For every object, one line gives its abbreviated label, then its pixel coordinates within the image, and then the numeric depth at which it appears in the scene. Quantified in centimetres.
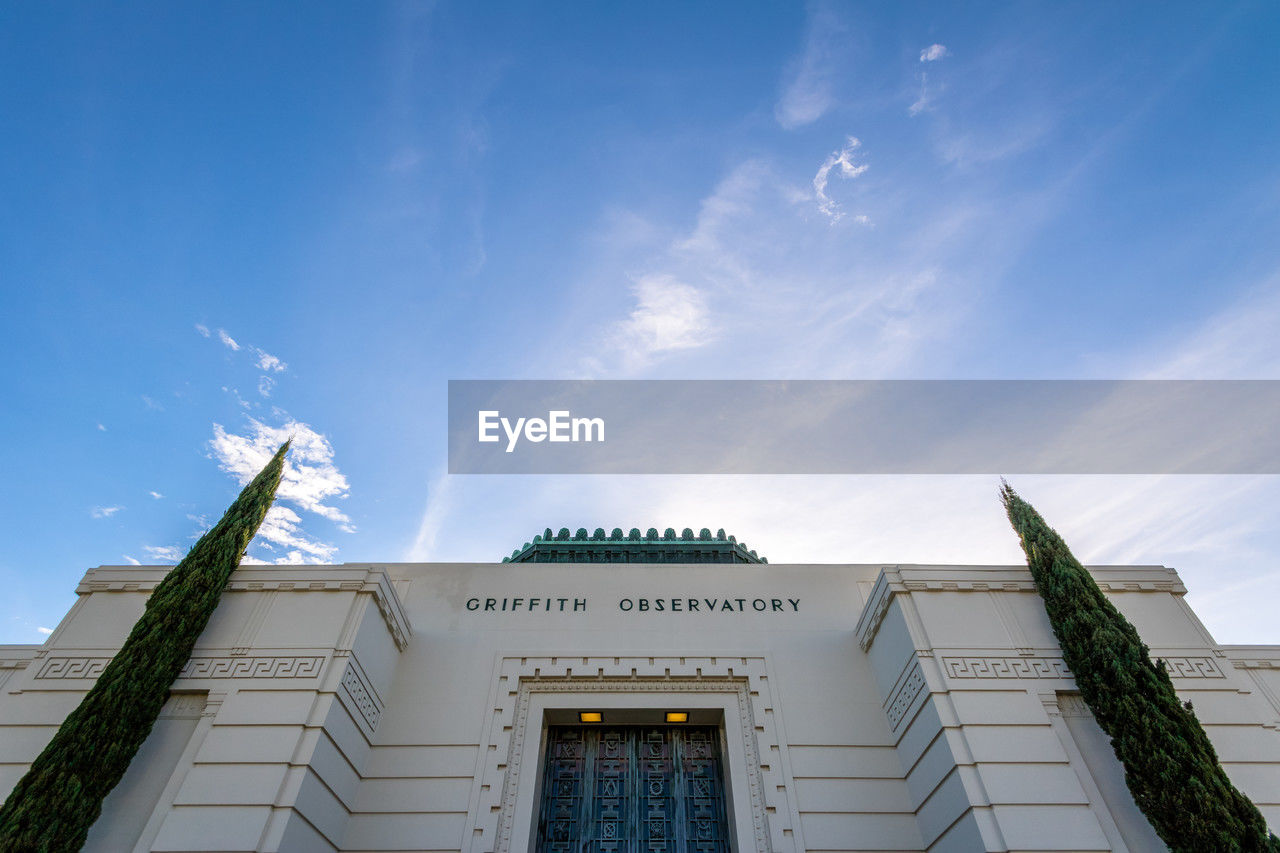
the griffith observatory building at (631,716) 670
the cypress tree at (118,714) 601
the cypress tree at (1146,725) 594
